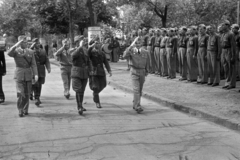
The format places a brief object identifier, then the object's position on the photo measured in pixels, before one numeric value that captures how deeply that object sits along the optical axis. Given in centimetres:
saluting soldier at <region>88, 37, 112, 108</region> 1027
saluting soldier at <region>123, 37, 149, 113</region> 983
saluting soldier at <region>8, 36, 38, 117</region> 937
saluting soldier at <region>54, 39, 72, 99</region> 1234
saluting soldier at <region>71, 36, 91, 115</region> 972
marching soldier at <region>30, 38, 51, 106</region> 1152
